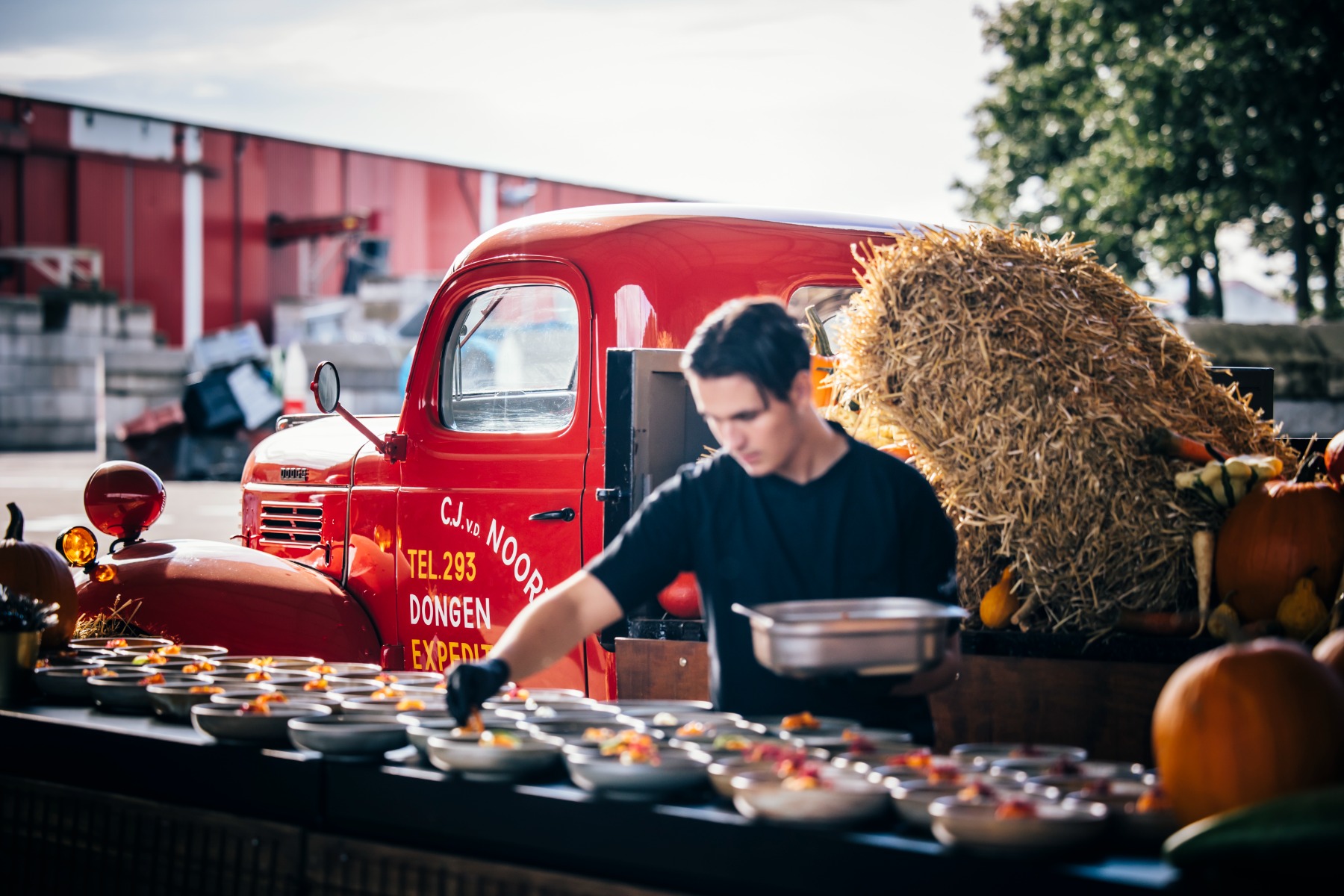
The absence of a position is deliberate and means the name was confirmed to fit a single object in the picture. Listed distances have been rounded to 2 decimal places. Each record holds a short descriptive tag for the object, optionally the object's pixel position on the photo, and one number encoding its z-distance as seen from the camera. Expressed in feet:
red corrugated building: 114.01
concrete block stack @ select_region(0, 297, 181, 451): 100.89
